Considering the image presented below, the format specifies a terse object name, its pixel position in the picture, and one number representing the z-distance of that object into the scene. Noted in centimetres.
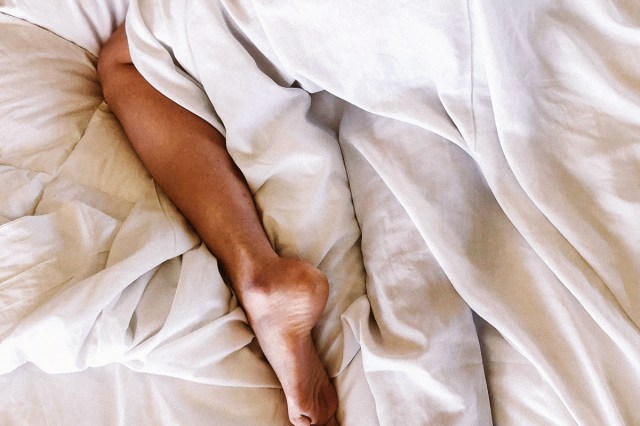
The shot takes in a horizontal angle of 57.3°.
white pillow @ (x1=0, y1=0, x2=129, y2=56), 85
